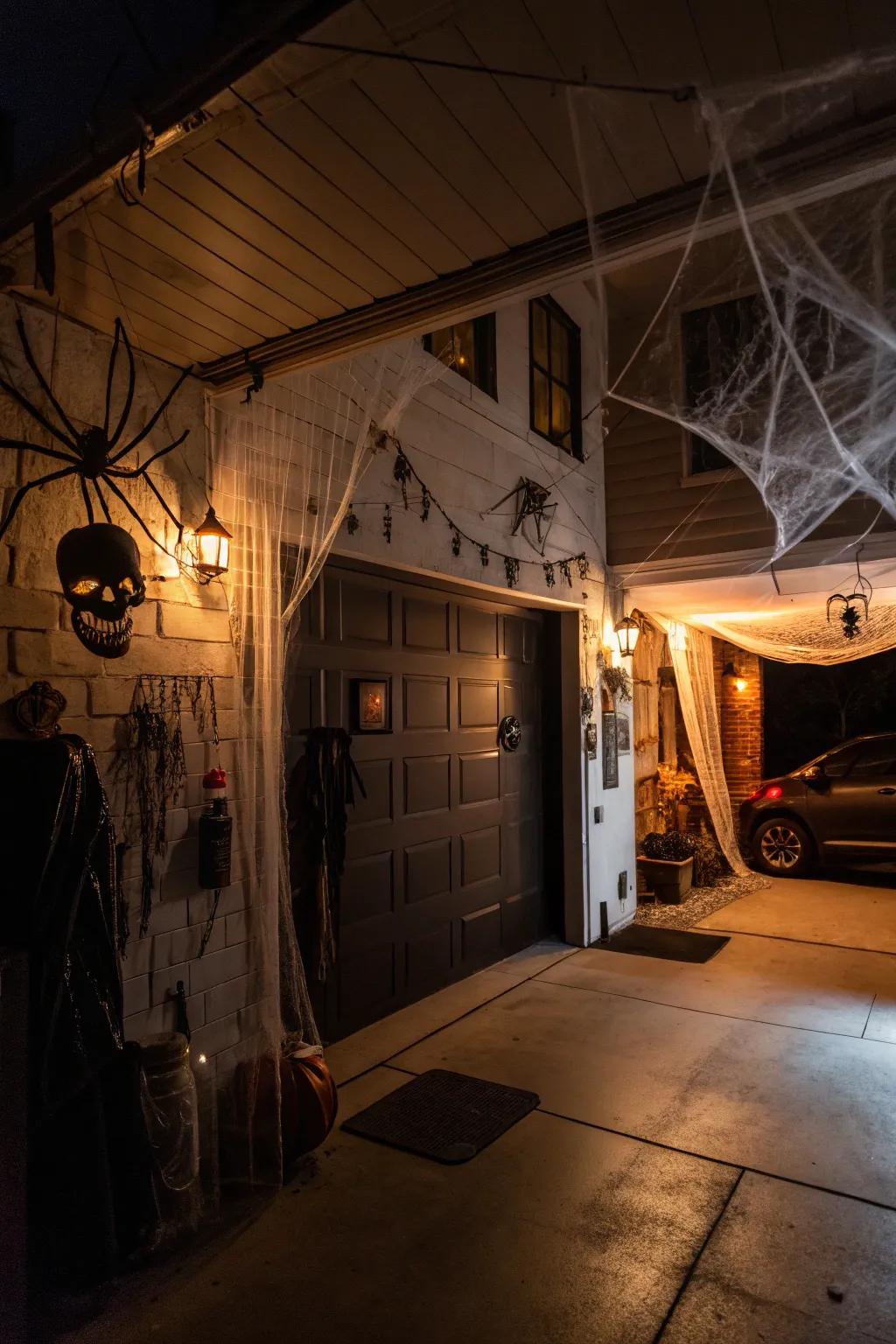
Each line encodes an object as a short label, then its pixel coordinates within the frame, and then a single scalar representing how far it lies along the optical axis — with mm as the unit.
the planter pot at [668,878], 7934
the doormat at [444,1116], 3469
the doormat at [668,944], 6281
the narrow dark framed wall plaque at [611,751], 7031
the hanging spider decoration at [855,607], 6918
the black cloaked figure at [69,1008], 2293
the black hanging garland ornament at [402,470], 4672
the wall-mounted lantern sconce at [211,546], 3234
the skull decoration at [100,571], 2502
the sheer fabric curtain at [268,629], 3338
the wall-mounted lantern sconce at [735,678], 10609
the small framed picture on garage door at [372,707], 4676
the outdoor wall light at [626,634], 7312
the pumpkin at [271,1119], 3133
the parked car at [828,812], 8578
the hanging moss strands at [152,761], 3025
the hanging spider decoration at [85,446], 2677
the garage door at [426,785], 4566
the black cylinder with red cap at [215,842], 3201
